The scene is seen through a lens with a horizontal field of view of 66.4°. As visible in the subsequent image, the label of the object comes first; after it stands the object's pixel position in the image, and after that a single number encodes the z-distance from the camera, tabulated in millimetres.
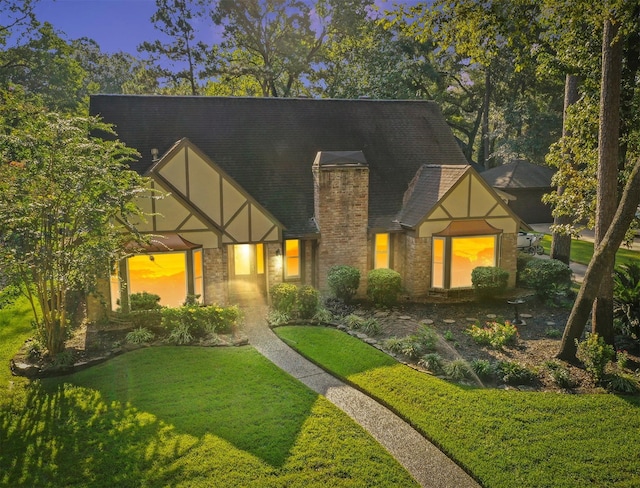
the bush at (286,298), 15047
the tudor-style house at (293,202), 15047
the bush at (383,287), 16281
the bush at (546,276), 16895
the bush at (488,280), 16781
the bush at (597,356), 10523
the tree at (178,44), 33094
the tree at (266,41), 33219
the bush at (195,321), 13234
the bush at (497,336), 12703
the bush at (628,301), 12625
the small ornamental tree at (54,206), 10352
